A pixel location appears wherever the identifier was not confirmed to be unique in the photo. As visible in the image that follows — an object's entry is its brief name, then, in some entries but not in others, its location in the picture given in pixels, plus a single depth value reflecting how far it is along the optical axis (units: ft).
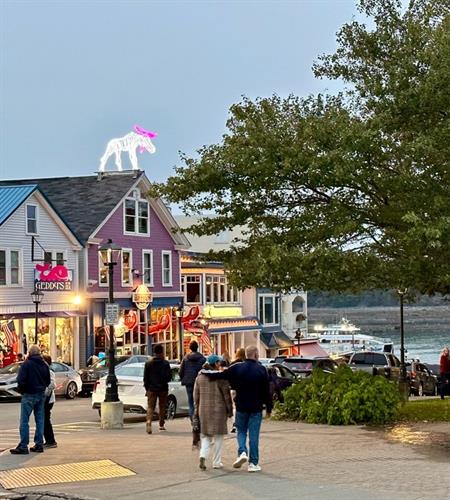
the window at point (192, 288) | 199.31
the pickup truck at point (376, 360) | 130.82
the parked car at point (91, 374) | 120.47
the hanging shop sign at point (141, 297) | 165.68
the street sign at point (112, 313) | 87.92
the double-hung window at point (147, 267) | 177.37
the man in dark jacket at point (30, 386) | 54.24
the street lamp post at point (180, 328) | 169.07
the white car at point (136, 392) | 81.46
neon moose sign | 177.27
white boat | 267.59
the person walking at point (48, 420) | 57.31
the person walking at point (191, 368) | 62.54
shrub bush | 67.51
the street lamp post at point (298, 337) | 207.63
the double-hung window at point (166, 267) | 184.03
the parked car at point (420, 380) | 133.59
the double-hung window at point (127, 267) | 170.71
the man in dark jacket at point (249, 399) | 44.98
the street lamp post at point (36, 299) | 134.62
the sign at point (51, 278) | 142.86
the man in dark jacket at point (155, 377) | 66.74
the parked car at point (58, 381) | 111.45
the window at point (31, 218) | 148.12
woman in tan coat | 45.75
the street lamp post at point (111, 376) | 71.77
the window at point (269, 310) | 226.38
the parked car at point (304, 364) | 104.78
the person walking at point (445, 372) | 101.35
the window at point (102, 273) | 163.11
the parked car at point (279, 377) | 89.59
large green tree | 59.98
